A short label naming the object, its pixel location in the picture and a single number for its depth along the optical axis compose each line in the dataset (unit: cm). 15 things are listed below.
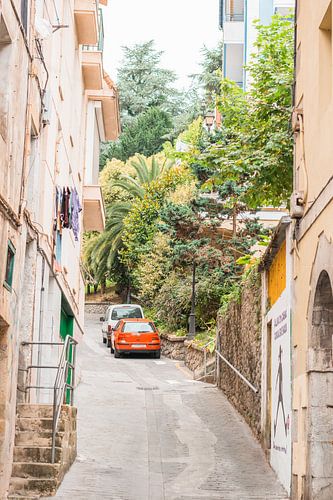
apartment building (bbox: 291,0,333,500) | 1026
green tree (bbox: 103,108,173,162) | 5512
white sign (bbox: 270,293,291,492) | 1212
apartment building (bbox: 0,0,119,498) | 1083
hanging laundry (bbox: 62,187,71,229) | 1789
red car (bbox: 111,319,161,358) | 3089
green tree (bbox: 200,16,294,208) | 1723
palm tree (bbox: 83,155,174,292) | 4369
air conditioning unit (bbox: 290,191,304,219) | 1164
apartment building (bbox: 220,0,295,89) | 3266
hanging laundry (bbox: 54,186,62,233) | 1680
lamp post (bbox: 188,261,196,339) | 2914
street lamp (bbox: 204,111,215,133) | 2750
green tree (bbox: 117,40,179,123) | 6022
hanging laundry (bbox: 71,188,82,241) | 1950
